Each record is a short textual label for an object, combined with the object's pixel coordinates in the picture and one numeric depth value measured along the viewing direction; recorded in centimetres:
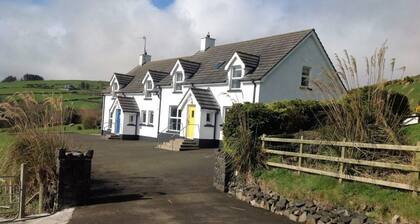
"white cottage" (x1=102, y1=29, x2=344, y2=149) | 2773
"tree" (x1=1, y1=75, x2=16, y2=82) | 10494
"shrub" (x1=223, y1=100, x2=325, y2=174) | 1373
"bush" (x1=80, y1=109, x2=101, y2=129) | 5047
